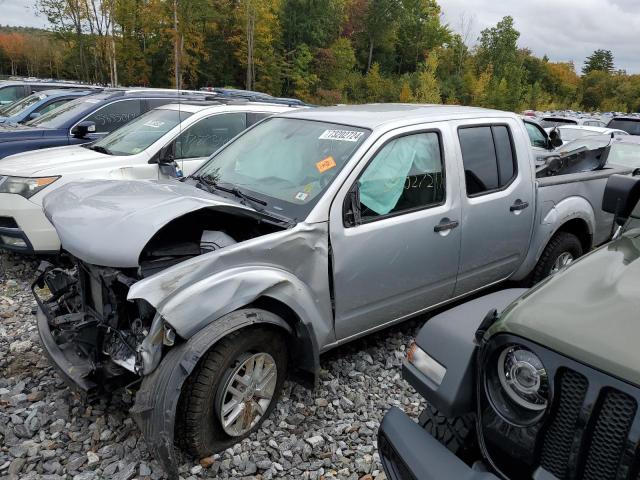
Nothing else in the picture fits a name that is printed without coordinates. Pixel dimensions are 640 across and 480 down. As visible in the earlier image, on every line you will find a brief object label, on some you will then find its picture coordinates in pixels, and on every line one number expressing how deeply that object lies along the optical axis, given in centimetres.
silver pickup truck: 252
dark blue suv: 697
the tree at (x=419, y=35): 6222
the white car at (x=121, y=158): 491
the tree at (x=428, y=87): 3916
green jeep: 142
